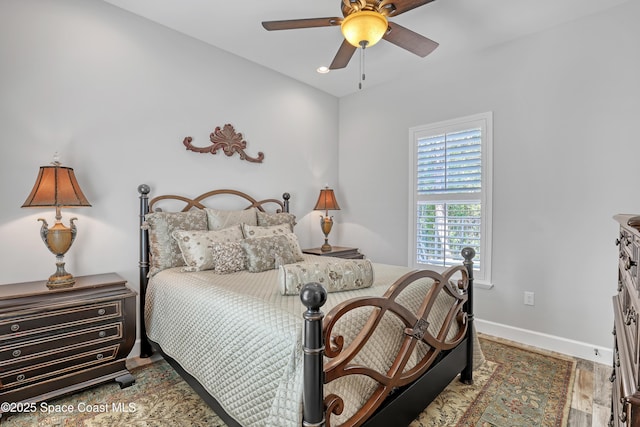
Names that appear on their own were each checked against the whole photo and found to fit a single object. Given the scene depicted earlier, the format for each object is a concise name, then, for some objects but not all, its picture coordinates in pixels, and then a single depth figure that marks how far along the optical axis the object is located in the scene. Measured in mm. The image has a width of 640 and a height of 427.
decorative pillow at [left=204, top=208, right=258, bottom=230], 3047
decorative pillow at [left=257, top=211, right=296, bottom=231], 3395
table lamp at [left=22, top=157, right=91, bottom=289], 2129
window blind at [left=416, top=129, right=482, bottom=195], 3375
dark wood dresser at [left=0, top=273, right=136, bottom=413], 1935
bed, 1268
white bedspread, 1310
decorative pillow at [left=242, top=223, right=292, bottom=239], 3031
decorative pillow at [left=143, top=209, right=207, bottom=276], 2682
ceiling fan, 1893
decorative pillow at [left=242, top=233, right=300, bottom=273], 2643
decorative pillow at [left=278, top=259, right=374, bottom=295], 1803
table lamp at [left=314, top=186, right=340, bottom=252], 4094
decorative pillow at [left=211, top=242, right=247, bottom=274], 2560
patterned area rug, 1952
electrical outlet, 3051
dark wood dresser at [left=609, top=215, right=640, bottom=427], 764
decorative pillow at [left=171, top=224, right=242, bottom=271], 2605
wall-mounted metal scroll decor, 3219
